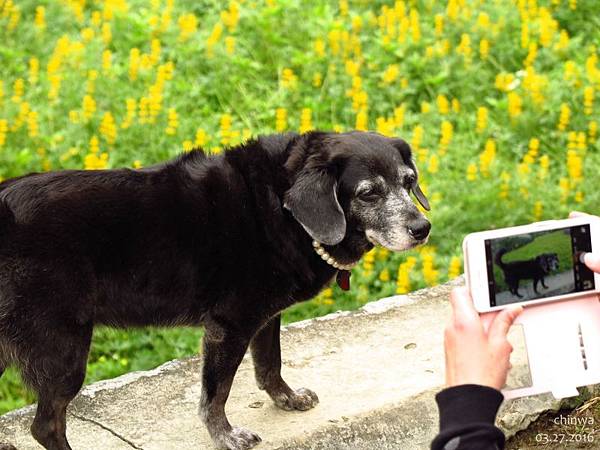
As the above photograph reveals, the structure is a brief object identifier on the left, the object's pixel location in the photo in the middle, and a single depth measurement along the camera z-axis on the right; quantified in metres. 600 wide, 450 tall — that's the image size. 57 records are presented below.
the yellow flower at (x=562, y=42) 7.23
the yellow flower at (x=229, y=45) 6.99
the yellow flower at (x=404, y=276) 5.15
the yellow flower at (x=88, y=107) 6.10
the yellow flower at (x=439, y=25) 7.33
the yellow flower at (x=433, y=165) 5.89
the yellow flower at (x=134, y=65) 6.64
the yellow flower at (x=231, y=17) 7.32
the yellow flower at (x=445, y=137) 6.18
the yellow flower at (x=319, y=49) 6.95
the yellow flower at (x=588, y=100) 6.45
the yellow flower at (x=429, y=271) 5.20
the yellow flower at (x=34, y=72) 6.49
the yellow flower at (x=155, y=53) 6.88
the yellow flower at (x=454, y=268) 5.24
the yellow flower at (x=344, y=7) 7.54
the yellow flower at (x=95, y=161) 5.46
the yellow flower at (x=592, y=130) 6.25
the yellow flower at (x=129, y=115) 6.13
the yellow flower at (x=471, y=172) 5.88
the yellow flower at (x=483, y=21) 7.34
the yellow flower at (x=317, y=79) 6.80
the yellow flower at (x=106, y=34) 7.07
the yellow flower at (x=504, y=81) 6.88
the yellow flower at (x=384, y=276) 5.33
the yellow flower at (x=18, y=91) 6.16
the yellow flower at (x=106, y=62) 6.61
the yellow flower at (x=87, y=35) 7.01
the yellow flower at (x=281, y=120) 6.21
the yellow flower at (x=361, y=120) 6.04
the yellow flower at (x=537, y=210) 5.75
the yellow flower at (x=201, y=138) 5.73
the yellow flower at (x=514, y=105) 6.54
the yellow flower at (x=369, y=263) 5.39
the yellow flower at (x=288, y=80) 6.76
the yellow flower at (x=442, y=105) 6.60
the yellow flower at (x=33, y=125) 5.88
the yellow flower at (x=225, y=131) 6.02
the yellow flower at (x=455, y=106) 6.67
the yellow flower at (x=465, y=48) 7.05
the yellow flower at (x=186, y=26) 7.14
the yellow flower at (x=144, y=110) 6.15
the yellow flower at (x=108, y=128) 5.95
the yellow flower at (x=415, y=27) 7.20
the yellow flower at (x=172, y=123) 6.07
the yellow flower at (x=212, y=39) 6.97
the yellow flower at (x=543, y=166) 5.99
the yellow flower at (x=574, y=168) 5.89
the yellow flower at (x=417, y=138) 6.15
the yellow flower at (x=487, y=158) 5.97
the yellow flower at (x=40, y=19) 7.20
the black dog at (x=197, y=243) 3.31
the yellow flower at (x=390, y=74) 6.76
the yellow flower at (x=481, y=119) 6.44
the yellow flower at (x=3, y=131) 5.75
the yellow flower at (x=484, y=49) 7.16
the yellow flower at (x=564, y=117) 6.37
